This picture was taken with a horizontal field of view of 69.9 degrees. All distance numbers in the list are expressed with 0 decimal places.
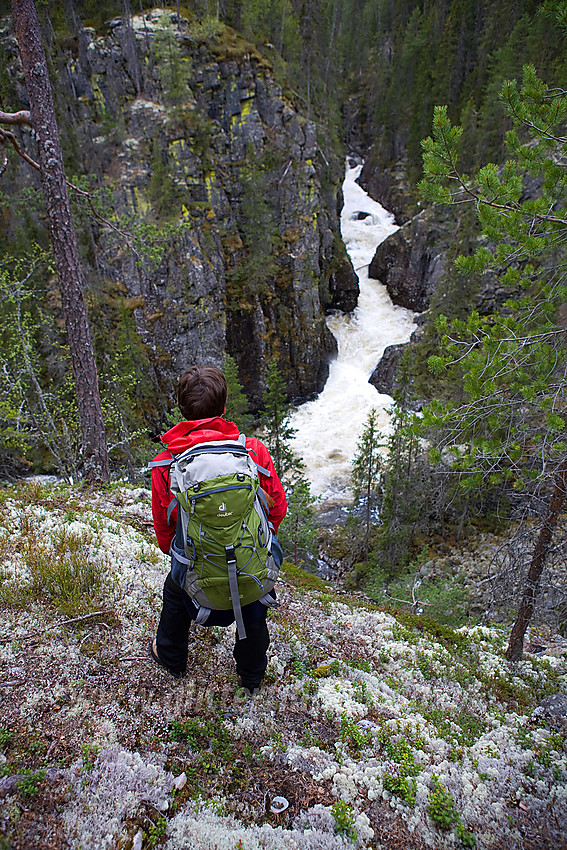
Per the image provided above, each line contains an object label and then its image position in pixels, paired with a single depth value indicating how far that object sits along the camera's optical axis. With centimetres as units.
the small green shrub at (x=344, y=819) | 260
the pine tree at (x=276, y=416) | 1667
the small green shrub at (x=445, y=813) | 269
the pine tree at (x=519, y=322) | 422
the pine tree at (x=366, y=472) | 1730
